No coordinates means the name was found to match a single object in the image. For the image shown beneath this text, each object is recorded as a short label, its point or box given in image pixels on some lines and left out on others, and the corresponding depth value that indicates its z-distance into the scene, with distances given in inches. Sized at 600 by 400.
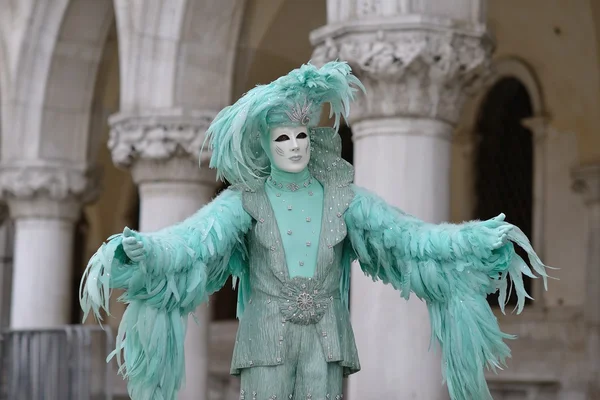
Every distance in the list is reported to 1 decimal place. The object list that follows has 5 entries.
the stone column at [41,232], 754.4
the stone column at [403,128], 476.4
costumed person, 303.3
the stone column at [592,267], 710.1
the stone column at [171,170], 629.2
